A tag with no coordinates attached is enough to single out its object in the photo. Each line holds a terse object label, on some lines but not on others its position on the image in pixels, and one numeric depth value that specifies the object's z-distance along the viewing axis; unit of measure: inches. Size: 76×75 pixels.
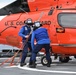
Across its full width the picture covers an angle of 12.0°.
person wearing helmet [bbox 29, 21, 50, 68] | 484.1
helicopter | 501.4
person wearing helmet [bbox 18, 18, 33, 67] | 508.7
